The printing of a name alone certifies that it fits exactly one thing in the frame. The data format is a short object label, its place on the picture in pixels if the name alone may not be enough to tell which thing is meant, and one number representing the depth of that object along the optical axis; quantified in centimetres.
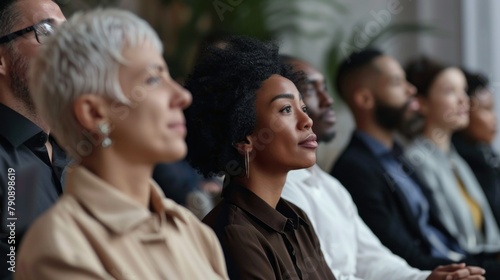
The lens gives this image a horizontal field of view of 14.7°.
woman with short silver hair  307
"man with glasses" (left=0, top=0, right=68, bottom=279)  357
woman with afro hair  363
